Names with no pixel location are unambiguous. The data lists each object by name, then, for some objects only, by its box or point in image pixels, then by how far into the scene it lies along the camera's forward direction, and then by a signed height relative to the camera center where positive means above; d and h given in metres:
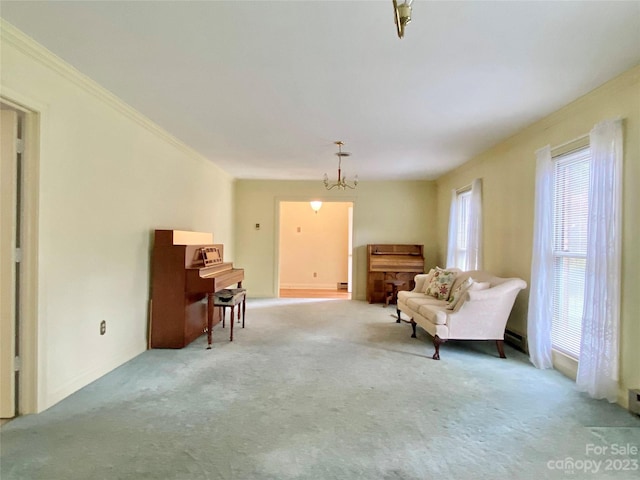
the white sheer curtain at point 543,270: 3.28 -0.27
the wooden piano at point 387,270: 6.68 -0.61
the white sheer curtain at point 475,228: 4.83 +0.15
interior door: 2.27 -0.11
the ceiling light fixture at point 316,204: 7.20 +0.66
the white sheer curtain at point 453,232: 5.89 +0.10
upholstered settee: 3.59 -0.76
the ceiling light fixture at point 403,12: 1.18 +0.74
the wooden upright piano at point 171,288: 3.80 -0.57
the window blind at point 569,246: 3.05 -0.04
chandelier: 4.32 +1.10
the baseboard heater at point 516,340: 3.85 -1.11
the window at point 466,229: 4.86 +0.15
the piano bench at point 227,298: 4.18 -0.76
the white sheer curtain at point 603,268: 2.53 -0.19
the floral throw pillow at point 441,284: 4.51 -0.59
